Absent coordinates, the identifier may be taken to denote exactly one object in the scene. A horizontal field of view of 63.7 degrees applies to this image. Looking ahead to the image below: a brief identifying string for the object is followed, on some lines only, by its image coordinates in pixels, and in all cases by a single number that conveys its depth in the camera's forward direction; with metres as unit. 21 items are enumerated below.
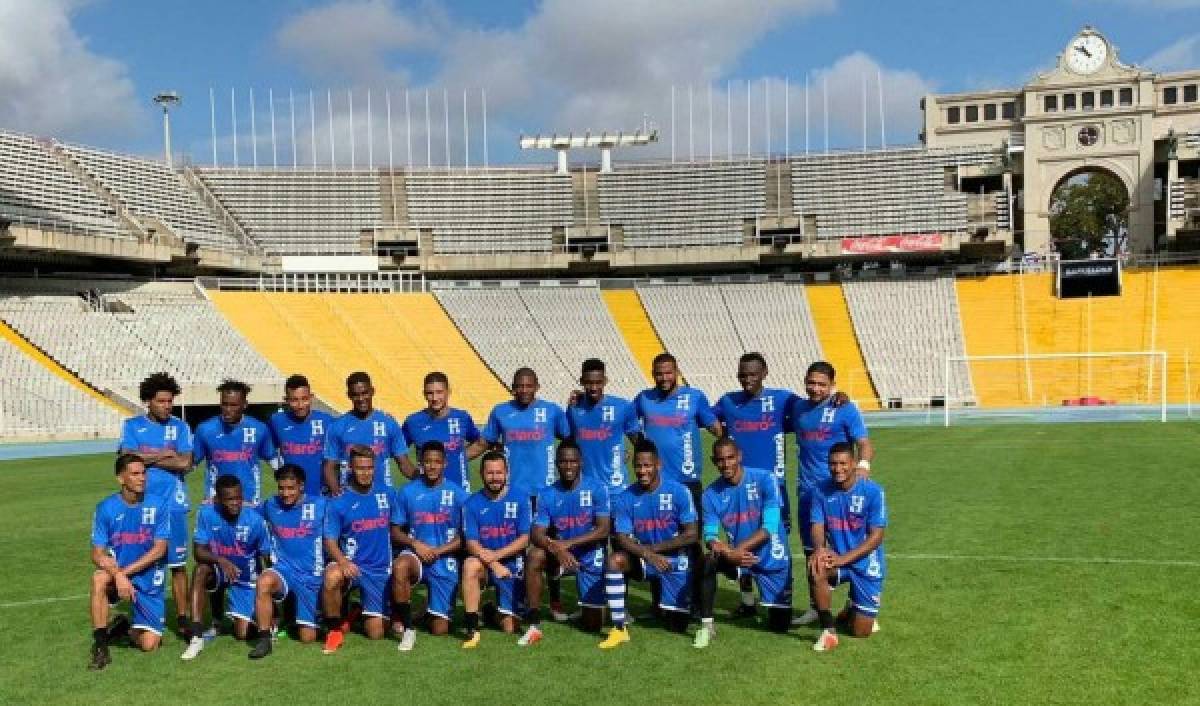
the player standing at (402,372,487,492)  7.91
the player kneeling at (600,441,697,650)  6.66
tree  68.94
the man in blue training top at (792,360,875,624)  7.12
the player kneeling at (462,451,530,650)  6.80
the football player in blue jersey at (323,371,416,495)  7.77
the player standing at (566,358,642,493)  7.78
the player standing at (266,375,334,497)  7.98
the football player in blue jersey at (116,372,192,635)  6.97
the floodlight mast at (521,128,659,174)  52.66
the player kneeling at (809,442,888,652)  6.36
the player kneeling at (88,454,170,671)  6.64
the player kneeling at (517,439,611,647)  6.82
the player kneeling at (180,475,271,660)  6.80
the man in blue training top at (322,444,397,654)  6.76
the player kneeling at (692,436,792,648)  6.58
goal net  33.62
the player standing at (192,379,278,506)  7.90
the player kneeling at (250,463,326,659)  6.75
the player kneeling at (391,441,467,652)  6.80
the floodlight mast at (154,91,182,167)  49.19
